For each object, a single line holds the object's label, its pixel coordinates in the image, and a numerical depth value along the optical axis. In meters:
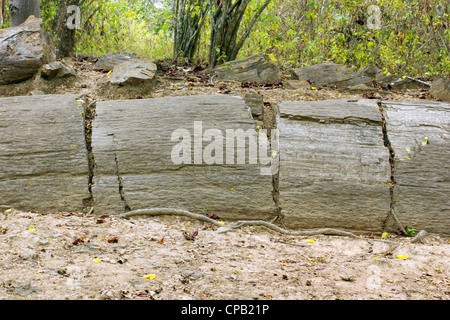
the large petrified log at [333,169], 3.69
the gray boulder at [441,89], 4.91
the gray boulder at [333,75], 5.38
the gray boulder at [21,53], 4.77
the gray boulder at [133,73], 4.86
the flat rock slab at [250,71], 5.40
